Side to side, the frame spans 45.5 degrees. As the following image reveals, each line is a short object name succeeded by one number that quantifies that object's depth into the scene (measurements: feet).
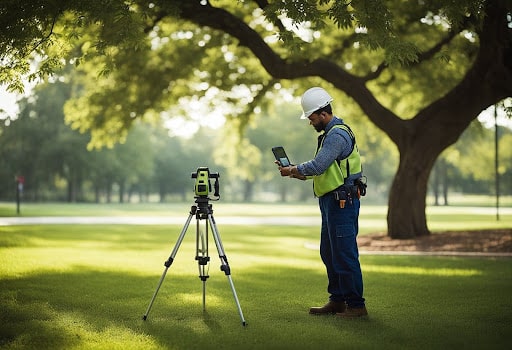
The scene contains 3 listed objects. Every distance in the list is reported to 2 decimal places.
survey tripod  21.48
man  21.30
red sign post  103.71
